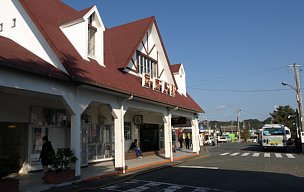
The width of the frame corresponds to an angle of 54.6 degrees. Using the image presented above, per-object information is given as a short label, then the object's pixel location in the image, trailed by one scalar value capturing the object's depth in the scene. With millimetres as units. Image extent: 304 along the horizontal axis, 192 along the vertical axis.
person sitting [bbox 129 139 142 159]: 19931
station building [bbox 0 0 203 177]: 10047
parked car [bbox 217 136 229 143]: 68188
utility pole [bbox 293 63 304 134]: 26575
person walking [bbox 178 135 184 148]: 33512
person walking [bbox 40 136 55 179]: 10155
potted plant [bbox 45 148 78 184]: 9828
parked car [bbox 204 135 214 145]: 55319
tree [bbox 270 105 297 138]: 51156
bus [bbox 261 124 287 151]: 27531
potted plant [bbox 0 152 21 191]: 7813
